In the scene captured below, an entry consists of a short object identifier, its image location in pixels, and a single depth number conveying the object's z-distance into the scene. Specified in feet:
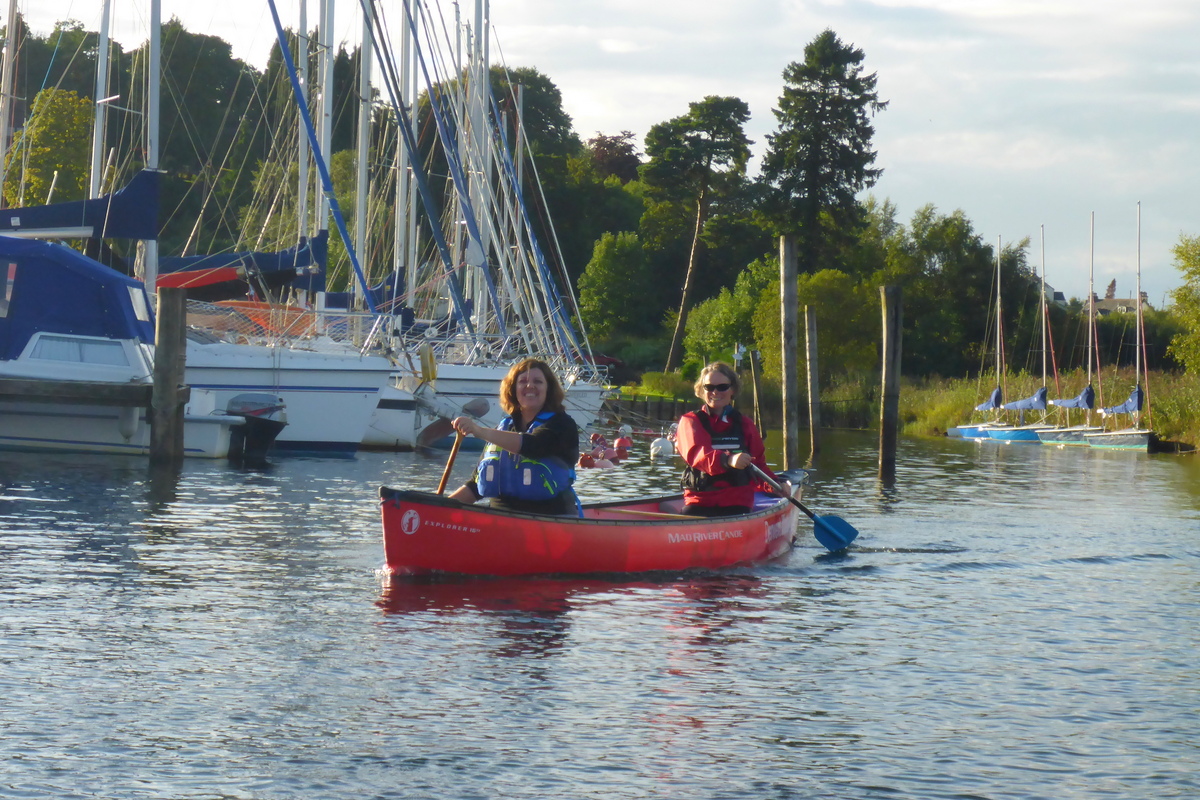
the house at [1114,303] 347.28
